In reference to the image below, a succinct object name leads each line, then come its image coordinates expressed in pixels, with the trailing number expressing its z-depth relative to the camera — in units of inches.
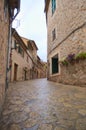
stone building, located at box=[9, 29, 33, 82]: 296.0
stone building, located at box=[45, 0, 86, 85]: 180.8
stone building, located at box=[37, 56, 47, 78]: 742.5
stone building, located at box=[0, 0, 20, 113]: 116.5
